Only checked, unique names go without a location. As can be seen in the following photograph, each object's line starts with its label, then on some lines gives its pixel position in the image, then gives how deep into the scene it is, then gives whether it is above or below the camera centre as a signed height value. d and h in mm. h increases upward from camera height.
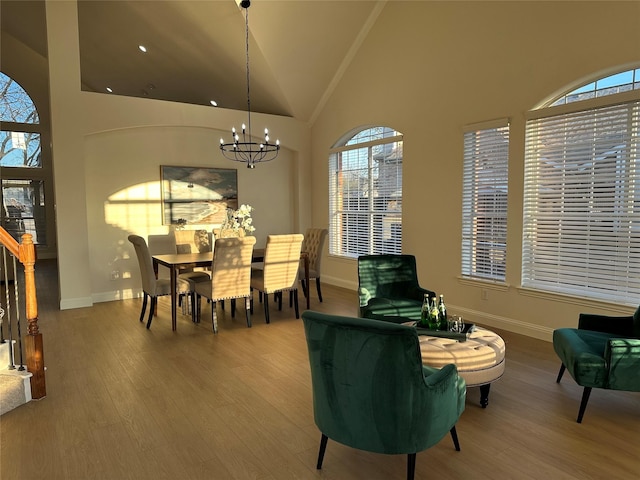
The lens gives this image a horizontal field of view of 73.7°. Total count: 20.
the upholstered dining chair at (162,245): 6949 -436
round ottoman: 2871 -981
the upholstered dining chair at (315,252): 6375 -551
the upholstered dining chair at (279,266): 5182 -621
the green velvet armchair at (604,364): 2725 -982
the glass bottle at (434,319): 3305 -809
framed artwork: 7016 +410
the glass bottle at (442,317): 3309 -800
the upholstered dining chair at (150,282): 5004 -786
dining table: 4922 -532
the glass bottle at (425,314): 3347 -783
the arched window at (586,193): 3867 +196
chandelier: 7418 +1154
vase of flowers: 5539 -90
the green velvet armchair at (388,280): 4430 -695
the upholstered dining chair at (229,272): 4770 -636
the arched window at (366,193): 6531 +368
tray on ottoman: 3146 -886
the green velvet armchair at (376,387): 1956 -829
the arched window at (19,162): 10695 +1491
